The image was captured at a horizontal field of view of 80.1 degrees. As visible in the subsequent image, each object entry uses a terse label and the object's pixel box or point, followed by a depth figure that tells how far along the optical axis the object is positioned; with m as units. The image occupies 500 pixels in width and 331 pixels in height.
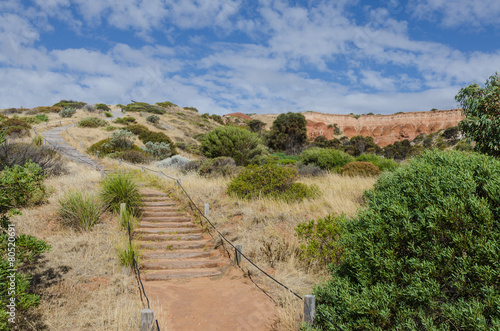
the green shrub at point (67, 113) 41.47
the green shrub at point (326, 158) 18.02
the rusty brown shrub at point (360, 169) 13.75
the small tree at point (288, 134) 36.56
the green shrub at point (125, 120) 39.12
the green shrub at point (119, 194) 9.07
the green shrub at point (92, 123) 33.84
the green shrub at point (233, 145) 18.16
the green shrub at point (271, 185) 9.96
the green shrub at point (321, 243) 5.79
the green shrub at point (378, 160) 16.42
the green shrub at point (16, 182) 3.42
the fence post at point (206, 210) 9.18
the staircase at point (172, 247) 6.54
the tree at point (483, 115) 6.41
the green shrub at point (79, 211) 7.85
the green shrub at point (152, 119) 43.34
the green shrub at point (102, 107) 52.59
